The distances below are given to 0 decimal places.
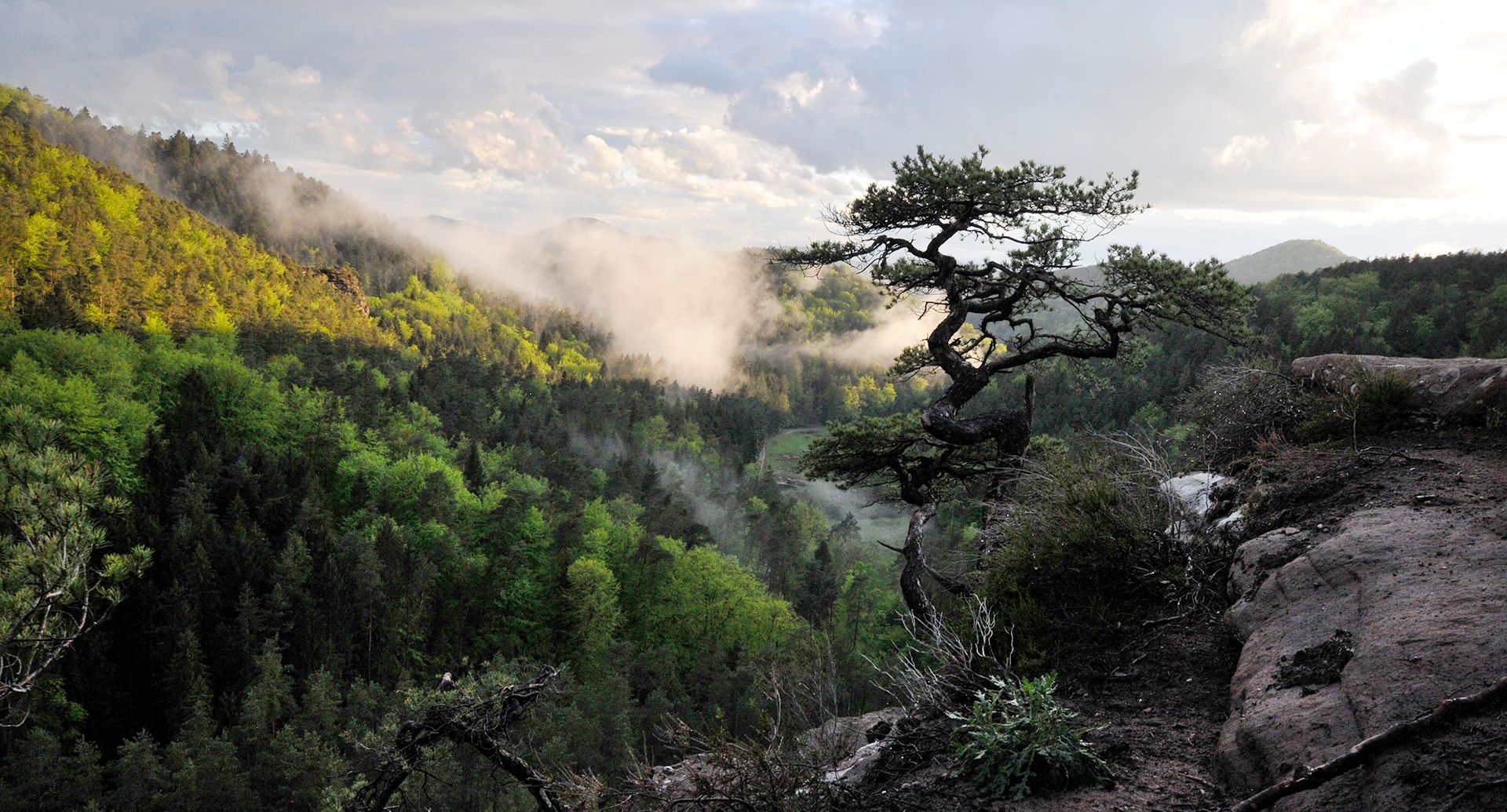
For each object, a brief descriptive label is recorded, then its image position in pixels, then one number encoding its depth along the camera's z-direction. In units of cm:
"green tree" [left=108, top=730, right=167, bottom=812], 2238
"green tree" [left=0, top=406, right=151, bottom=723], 711
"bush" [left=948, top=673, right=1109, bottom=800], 429
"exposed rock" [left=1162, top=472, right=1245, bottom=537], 654
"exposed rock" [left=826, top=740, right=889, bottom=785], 507
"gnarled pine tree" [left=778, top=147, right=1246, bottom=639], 912
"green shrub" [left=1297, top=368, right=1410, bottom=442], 736
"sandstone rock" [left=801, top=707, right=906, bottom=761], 498
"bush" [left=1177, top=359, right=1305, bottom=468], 831
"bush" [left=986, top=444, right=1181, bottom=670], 612
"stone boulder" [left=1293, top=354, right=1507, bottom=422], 679
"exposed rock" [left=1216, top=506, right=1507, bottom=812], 333
